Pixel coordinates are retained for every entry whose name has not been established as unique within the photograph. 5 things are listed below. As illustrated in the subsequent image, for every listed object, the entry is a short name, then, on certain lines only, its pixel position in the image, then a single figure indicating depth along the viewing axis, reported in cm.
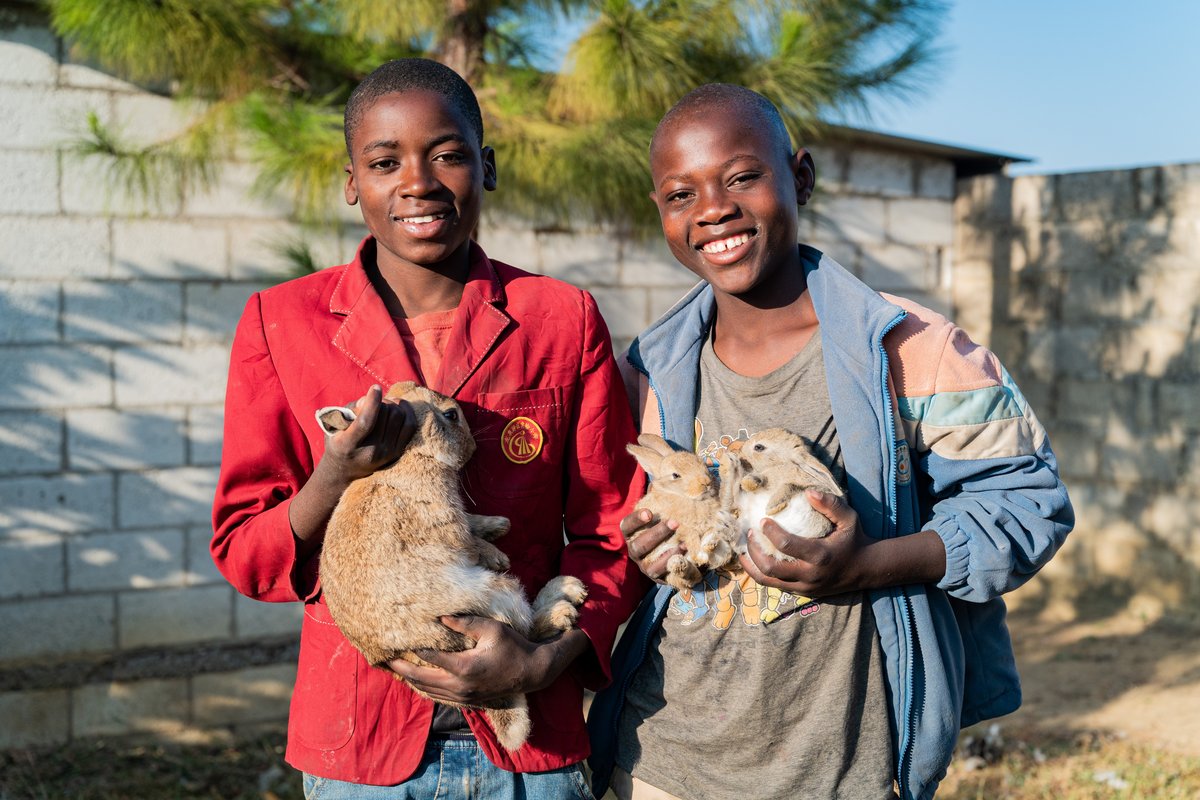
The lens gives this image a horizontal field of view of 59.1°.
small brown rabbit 214
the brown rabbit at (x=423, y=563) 202
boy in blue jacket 212
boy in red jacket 212
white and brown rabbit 207
